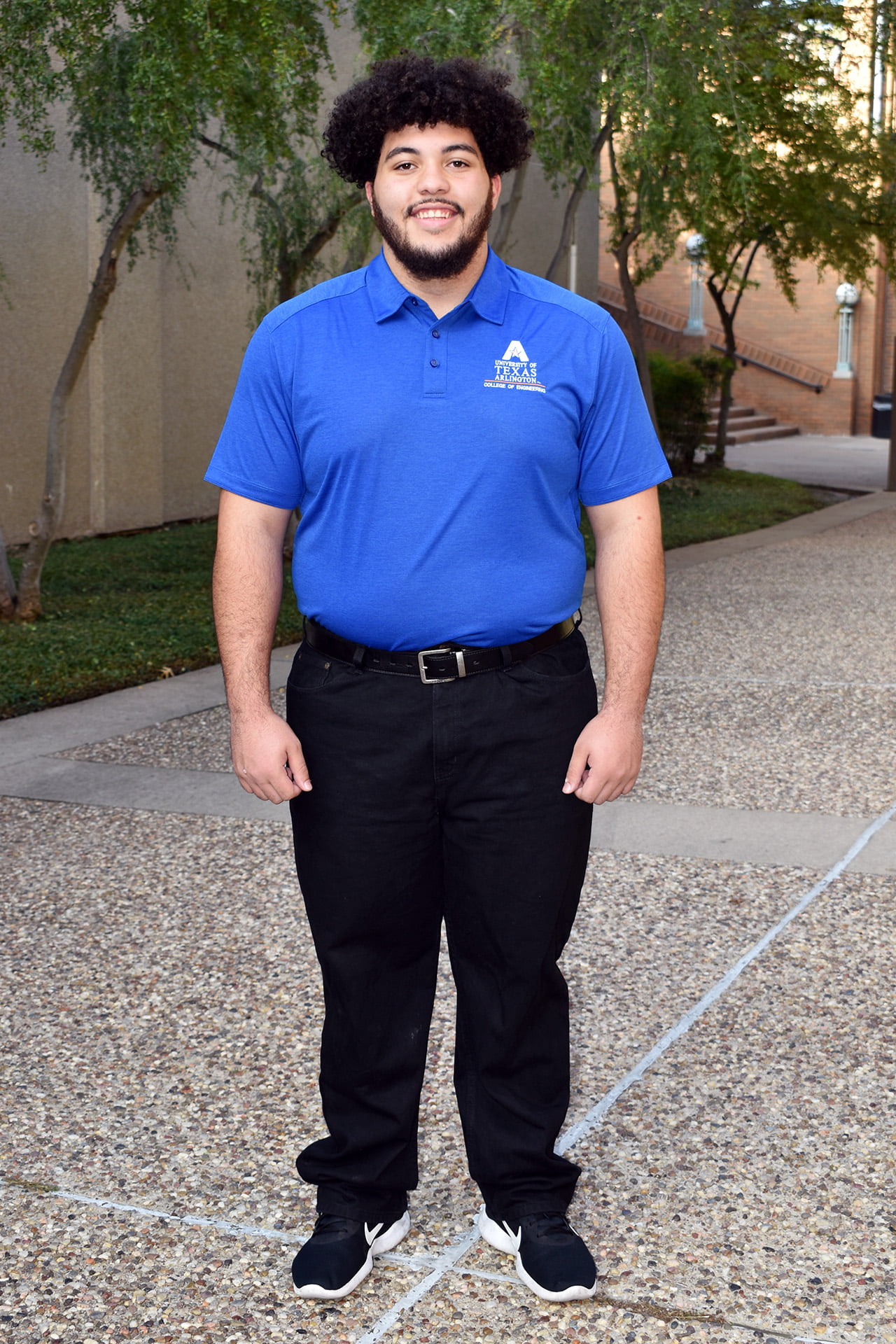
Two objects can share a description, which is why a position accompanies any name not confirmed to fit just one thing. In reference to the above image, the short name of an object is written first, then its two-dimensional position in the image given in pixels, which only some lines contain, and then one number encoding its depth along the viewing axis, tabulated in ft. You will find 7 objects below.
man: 8.13
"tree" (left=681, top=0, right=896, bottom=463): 46.39
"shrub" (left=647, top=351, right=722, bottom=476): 65.77
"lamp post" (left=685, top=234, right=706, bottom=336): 103.65
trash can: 102.27
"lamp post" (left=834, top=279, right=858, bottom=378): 105.19
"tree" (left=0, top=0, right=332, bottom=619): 26.40
